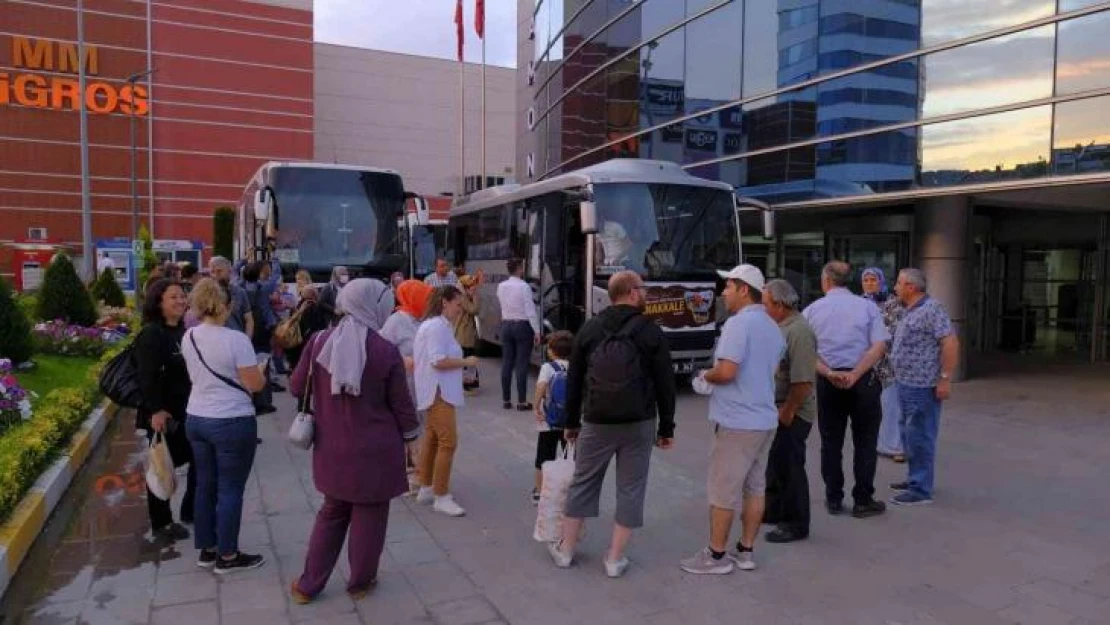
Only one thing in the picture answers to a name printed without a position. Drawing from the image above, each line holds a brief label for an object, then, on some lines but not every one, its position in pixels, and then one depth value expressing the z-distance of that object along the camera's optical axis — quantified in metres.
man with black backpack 4.19
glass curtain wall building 10.38
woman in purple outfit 3.89
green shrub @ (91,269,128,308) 19.38
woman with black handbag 4.64
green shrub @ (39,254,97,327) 12.77
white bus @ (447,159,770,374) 10.29
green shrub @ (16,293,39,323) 12.92
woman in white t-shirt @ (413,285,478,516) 5.46
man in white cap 4.34
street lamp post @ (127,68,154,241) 37.64
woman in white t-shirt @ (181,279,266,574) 4.27
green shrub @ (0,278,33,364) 9.16
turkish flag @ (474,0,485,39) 38.59
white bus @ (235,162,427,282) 12.85
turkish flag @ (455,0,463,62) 42.34
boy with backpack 5.14
